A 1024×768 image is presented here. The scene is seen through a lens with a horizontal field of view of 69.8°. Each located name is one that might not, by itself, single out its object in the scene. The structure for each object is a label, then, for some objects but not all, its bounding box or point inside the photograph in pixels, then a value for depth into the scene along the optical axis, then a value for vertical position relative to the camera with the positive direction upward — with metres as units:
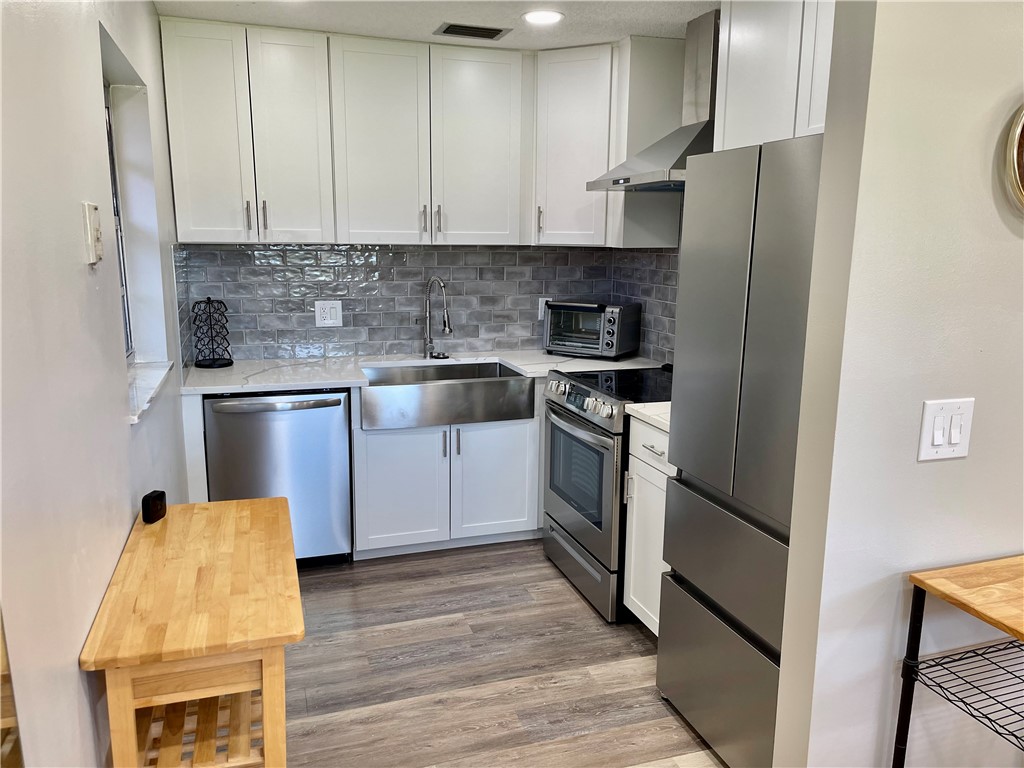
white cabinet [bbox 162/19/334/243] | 3.08 +0.56
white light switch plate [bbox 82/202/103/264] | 1.55 +0.05
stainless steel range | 2.81 -0.84
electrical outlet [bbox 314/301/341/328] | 3.72 -0.26
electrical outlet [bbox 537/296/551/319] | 4.08 -0.21
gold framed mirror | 1.45 +0.23
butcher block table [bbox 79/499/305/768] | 1.39 -0.71
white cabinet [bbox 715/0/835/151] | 1.94 +0.56
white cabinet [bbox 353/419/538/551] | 3.33 -1.00
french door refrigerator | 1.71 -0.41
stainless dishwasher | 3.10 -0.83
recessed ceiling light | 2.92 +0.99
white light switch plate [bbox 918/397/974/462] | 1.54 -0.33
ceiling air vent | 3.13 +1.00
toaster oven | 3.66 -0.32
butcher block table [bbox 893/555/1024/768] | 1.42 -0.84
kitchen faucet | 3.79 -0.30
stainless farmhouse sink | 3.25 -0.61
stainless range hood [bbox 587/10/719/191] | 2.85 +0.56
